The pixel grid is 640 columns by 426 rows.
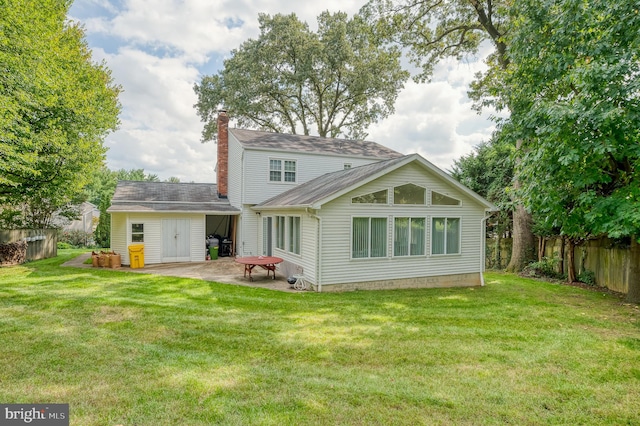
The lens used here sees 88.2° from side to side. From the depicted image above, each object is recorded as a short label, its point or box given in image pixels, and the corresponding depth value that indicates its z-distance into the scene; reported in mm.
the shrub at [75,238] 26984
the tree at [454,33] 14891
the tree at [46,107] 11438
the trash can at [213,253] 16062
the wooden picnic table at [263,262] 11117
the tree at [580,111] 7523
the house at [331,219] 10016
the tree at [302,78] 25391
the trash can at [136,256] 13617
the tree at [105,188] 23972
